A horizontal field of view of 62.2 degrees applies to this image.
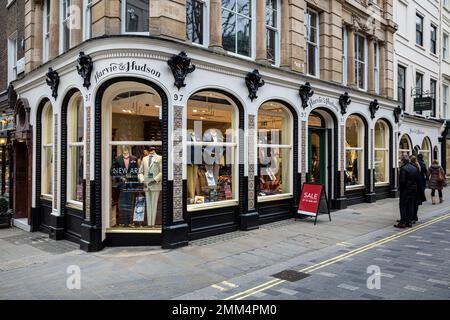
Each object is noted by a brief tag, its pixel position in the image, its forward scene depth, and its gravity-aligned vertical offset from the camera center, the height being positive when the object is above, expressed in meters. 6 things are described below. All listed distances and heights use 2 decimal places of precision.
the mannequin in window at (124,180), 8.82 -0.50
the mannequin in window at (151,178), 8.87 -0.45
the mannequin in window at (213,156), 10.02 +0.08
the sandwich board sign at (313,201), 11.23 -1.30
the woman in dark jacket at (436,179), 15.28 -0.84
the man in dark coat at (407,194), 10.59 -1.02
